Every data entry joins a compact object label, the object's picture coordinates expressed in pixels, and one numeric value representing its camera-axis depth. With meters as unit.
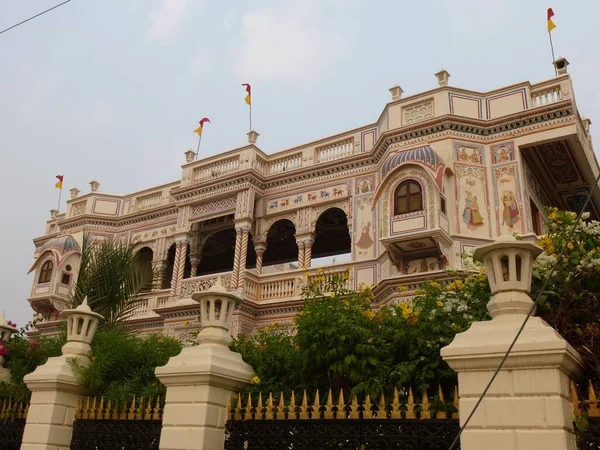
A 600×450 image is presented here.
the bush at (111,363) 6.68
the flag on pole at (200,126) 21.72
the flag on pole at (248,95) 20.99
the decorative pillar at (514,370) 3.57
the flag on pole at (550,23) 16.36
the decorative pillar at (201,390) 5.01
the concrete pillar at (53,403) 6.29
